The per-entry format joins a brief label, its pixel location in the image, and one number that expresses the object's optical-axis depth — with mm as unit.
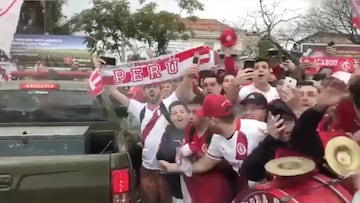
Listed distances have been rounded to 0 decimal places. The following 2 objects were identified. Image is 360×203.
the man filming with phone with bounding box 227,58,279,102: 5273
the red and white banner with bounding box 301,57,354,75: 6740
